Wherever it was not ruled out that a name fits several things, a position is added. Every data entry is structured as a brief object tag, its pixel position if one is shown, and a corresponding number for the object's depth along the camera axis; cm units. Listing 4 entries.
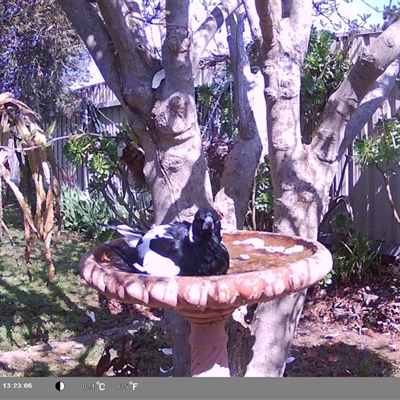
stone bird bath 125
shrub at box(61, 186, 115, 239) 580
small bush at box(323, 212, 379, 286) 363
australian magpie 145
